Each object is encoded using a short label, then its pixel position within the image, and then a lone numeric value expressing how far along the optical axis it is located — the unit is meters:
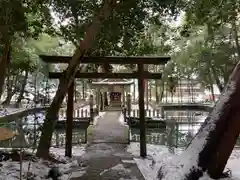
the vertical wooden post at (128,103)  10.78
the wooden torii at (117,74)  4.72
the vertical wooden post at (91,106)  9.69
